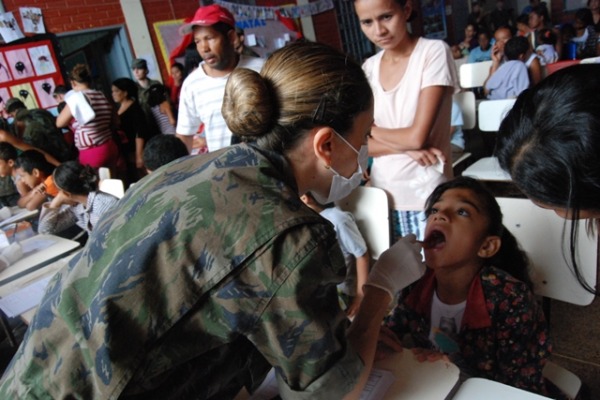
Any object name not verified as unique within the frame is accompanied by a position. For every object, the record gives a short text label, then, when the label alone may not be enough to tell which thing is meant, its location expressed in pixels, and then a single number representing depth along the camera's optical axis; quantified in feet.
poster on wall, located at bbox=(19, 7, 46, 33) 16.51
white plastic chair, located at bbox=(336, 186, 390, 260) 6.46
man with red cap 7.32
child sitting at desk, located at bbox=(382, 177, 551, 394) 4.51
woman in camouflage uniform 2.49
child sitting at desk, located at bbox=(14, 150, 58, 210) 11.64
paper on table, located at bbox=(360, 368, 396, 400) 3.48
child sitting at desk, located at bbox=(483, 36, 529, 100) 14.25
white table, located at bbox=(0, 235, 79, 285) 7.67
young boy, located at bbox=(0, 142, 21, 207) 12.64
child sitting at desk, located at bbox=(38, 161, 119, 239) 9.38
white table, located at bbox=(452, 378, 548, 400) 3.30
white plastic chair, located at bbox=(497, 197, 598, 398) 4.93
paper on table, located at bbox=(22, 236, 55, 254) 8.54
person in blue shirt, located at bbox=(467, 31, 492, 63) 22.59
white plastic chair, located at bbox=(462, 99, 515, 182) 10.31
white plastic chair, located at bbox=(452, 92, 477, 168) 12.23
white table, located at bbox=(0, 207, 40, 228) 10.69
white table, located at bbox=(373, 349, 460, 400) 3.45
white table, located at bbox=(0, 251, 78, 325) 7.20
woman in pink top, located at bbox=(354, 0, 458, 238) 5.36
